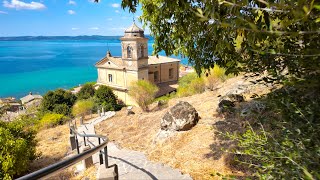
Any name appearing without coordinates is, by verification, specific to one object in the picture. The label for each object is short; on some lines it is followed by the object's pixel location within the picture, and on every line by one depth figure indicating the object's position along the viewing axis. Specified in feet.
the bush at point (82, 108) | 73.20
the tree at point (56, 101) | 85.32
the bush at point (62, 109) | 82.06
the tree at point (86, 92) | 102.42
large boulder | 24.30
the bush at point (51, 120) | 57.12
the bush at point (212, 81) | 58.75
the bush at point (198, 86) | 61.46
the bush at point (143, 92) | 67.00
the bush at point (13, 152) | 21.73
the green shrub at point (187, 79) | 101.98
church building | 104.73
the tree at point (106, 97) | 89.61
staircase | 16.70
